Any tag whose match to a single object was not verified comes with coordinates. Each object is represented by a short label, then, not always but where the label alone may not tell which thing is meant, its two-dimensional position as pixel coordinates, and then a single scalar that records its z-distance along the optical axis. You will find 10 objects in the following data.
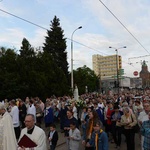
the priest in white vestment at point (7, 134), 3.50
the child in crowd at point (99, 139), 3.55
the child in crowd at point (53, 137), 4.82
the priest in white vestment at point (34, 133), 2.89
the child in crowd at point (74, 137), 4.54
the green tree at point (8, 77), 14.06
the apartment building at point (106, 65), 81.59
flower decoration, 10.69
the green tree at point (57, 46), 30.94
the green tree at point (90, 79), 49.37
